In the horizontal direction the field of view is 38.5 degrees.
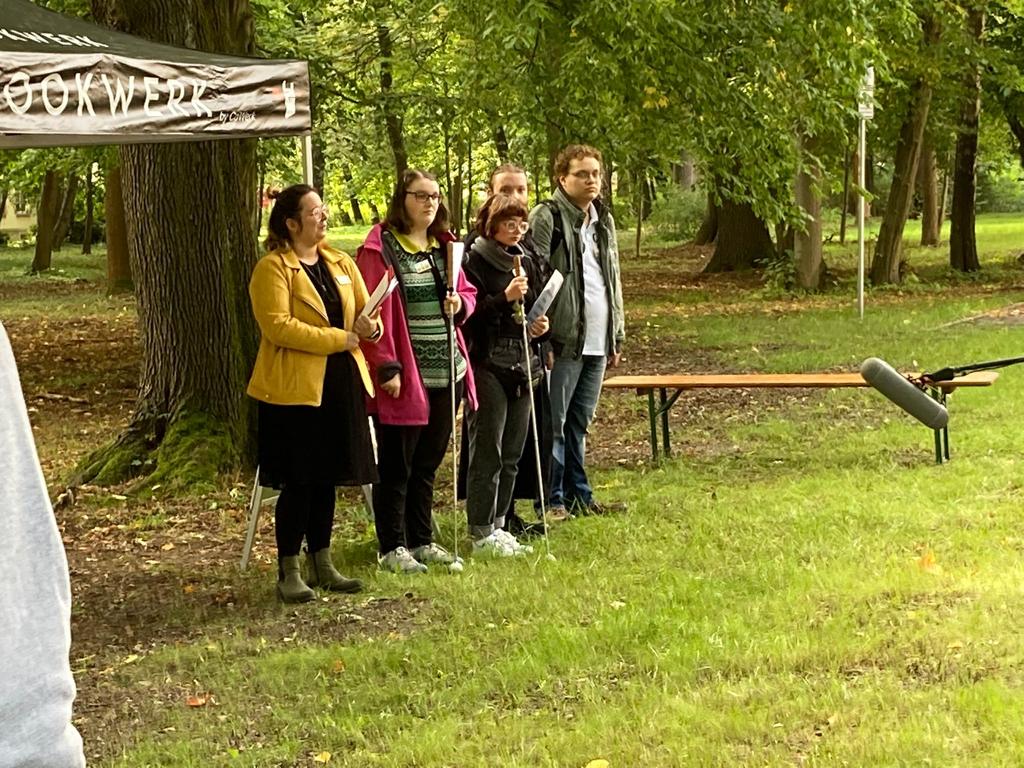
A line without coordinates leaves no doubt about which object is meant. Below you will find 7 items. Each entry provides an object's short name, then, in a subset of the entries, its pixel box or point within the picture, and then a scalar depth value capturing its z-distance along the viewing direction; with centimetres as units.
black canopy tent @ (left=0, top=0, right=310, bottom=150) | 565
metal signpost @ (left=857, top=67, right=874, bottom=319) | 1582
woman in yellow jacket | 626
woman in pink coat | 664
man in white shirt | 764
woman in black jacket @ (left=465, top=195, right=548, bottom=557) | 706
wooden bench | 938
